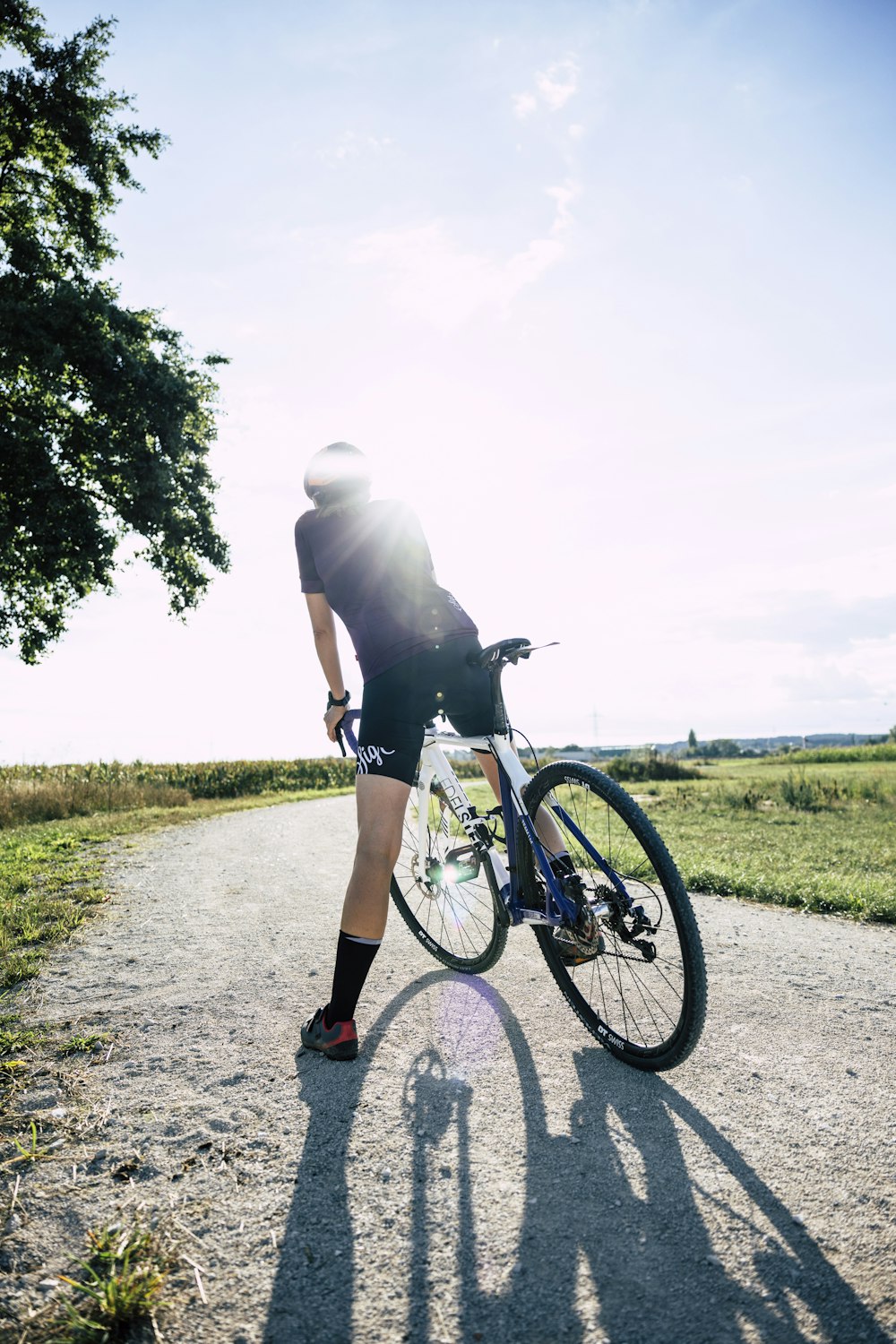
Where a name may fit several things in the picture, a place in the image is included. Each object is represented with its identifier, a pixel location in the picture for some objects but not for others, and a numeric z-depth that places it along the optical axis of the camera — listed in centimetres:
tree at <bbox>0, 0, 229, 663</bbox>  1446
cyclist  281
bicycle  253
